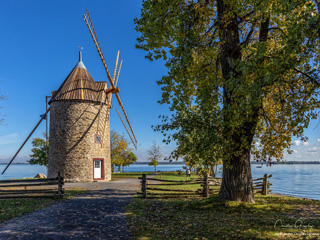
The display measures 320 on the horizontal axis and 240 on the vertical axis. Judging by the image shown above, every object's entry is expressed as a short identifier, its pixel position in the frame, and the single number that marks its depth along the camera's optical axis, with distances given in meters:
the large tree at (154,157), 50.04
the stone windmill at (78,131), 25.48
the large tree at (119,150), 47.44
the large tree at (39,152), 40.22
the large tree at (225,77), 8.55
